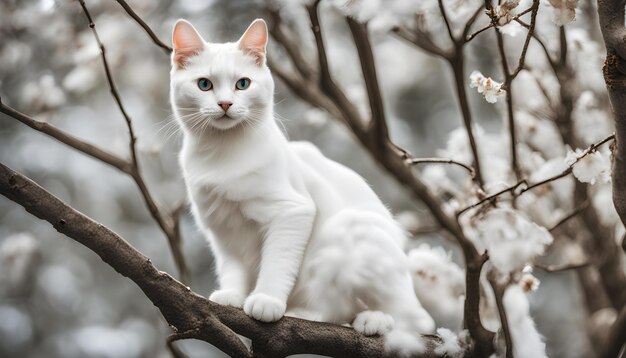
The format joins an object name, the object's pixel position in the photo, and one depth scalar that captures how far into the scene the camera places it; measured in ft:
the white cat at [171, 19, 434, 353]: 5.67
